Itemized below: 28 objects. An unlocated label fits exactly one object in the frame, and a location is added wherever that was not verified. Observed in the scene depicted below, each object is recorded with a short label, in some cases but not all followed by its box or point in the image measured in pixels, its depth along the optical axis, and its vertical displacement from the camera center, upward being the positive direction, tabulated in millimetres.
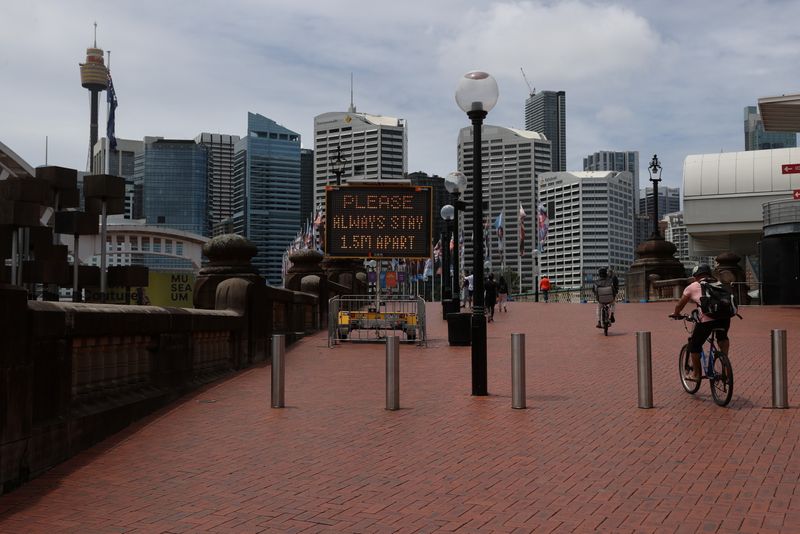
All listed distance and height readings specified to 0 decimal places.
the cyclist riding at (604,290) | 20797 +254
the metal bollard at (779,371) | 9281 -795
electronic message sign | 18750 +1749
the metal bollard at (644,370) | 9469 -791
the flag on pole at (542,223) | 55281 +5136
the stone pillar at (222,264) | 15562 +703
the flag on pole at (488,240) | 68812 +4979
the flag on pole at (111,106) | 32031 +7699
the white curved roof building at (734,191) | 49125 +6400
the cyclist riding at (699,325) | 9844 -294
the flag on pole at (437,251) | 76875 +4673
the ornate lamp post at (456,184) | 24438 +3409
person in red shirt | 46797 +862
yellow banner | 39250 +589
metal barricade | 18641 -401
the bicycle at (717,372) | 9344 -822
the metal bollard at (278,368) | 9758 -785
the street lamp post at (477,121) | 10859 +2396
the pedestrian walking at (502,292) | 34056 +359
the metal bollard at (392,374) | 9617 -843
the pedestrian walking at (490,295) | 27062 +182
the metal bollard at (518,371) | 9602 -811
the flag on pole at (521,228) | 55250 +4756
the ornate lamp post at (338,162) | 31203 +5267
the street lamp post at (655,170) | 43769 +6859
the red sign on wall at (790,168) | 29469 +4643
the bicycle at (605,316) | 20391 -385
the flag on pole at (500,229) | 62094 +5325
